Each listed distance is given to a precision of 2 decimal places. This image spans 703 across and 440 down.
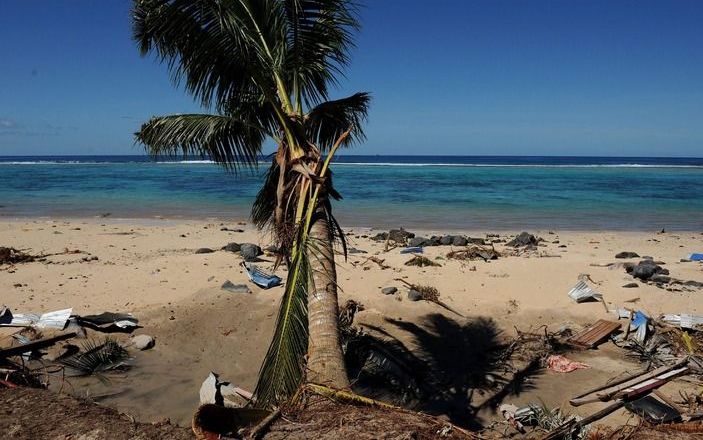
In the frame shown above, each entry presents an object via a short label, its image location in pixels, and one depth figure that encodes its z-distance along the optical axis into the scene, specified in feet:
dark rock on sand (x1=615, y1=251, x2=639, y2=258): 43.01
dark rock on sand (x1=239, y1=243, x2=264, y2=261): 38.19
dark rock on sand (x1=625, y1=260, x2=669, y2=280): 34.53
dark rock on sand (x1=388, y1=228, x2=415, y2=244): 49.24
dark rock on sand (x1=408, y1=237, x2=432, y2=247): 47.47
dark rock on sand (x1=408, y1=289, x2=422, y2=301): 30.17
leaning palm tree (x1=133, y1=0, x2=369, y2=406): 15.37
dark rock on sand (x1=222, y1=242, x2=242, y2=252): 40.83
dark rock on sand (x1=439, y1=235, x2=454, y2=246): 47.70
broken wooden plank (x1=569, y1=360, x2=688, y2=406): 16.96
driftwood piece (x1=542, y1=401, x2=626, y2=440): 13.50
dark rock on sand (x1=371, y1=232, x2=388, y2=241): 51.43
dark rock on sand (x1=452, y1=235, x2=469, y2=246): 46.93
